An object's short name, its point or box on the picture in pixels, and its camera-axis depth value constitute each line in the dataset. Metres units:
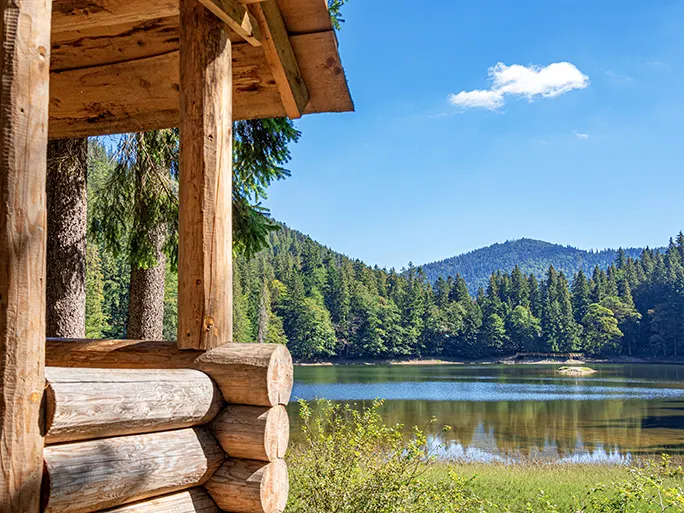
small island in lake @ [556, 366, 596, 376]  53.06
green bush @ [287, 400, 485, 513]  5.24
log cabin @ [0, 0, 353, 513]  1.79
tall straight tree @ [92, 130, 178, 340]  6.81
